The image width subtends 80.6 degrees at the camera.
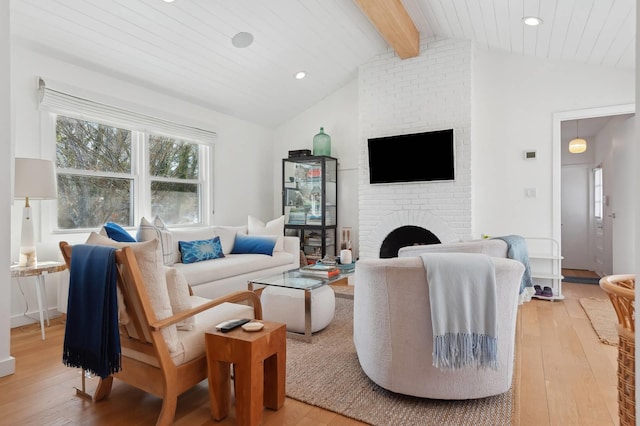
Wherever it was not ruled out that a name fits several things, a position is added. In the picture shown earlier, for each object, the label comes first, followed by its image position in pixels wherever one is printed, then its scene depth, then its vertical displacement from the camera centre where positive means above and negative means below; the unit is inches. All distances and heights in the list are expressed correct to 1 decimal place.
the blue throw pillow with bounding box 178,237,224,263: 153.6 -16.0
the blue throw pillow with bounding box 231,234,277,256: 181.0 -16.2
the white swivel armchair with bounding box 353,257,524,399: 73.2 -24.5
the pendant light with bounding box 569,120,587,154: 210.7 +35.6
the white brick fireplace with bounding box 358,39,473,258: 178.2 +44.3
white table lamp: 115.0 +7.9
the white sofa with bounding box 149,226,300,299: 142.9 -22.4
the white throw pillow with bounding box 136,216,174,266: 136.9 -8.2
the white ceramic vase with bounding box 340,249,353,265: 150.4 -18.6
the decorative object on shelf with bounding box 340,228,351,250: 219.5 -15.4
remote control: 72.5 -22.4
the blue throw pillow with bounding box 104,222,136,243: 122.9 -6.7
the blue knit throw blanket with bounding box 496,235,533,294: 105.0 -11.9
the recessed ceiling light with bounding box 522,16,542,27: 137.6 +70.0
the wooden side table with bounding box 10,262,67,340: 111.6 -17.3
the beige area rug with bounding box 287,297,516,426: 71.7 -39.4
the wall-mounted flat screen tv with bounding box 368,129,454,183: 180.9 +26.5
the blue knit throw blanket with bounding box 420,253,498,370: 69.2 -19.2
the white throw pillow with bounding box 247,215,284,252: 194.9 -8.6
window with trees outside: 144.9 +16.2
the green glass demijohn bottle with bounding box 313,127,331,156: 222.8 +39.7
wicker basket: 40.1 -15.6
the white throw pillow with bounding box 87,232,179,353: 66.6 -12.1
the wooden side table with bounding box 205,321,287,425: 67.6 -29.8
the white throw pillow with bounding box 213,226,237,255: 178.6 -12.0
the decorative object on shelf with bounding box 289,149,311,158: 220.7 +34.5
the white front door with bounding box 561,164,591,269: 255.0 -5.0
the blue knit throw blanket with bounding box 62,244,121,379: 65.6 -18.1
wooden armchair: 64.1 -25.1
